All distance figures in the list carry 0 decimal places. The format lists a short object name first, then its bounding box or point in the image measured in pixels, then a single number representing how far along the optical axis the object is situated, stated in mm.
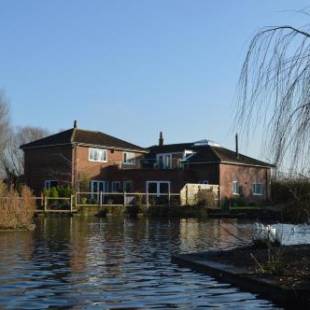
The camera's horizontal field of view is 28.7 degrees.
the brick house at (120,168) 59062
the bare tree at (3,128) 76125
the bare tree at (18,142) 88125
